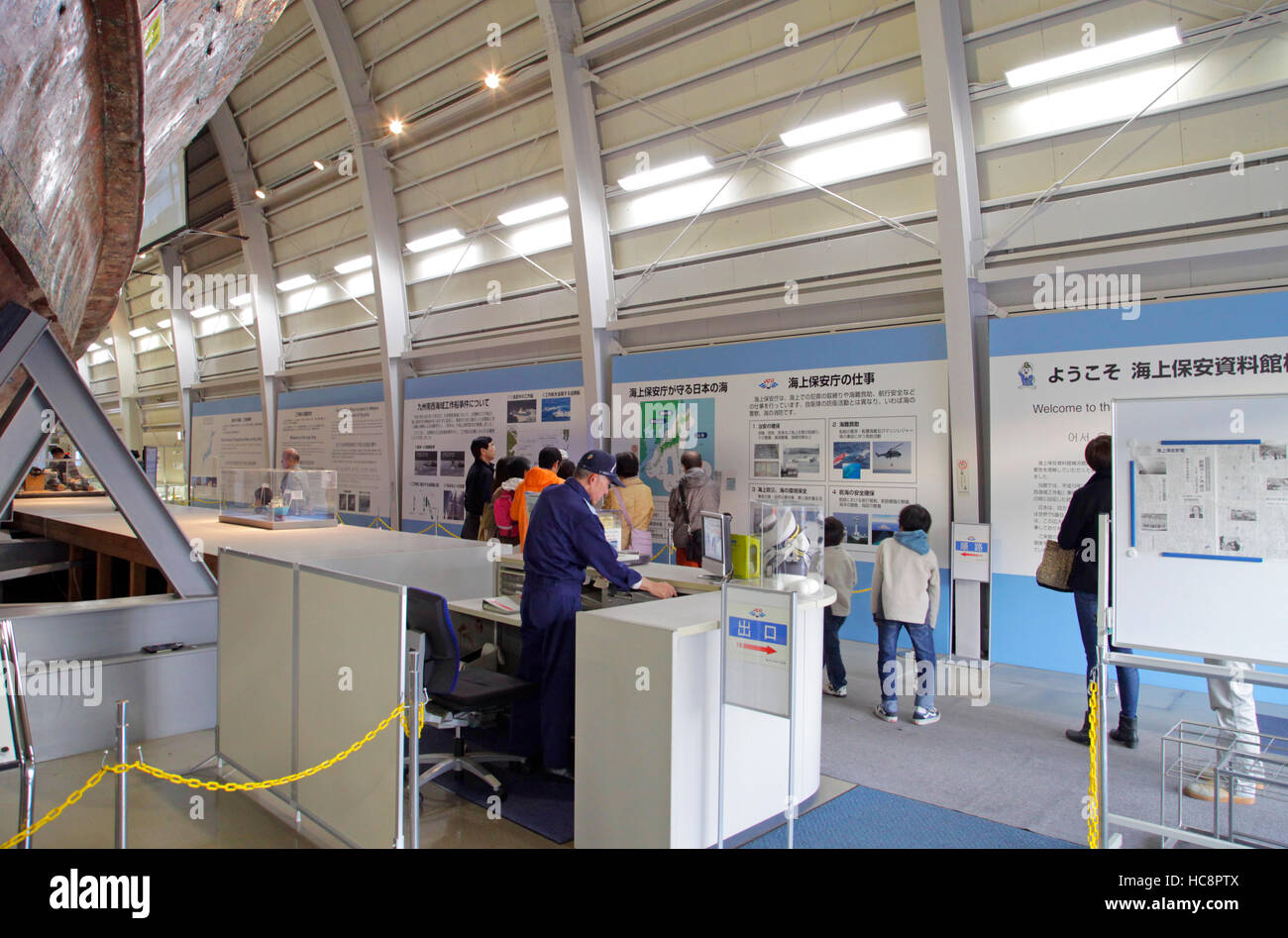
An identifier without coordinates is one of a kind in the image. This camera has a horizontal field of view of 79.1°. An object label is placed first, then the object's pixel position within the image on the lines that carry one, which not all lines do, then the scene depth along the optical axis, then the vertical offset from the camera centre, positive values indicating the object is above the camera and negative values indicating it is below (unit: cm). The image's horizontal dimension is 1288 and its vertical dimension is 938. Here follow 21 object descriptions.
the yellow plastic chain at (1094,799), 254 -109
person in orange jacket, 518 -3
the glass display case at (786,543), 333 -29
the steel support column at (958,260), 562 +159
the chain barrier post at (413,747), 244 -84
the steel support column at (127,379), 1781 +240
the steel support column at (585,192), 773 +295
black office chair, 304 -92
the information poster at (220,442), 1405 +74
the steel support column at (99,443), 306 +20
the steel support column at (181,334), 1573 +299
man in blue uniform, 344 -46
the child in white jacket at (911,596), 439 -68
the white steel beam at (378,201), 977 +369
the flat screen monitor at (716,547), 346 -32
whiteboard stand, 261 -36
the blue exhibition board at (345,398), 1141 +129
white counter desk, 263 -92
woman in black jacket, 401 -40
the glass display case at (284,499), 604 -15
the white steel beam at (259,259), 1262 +371
